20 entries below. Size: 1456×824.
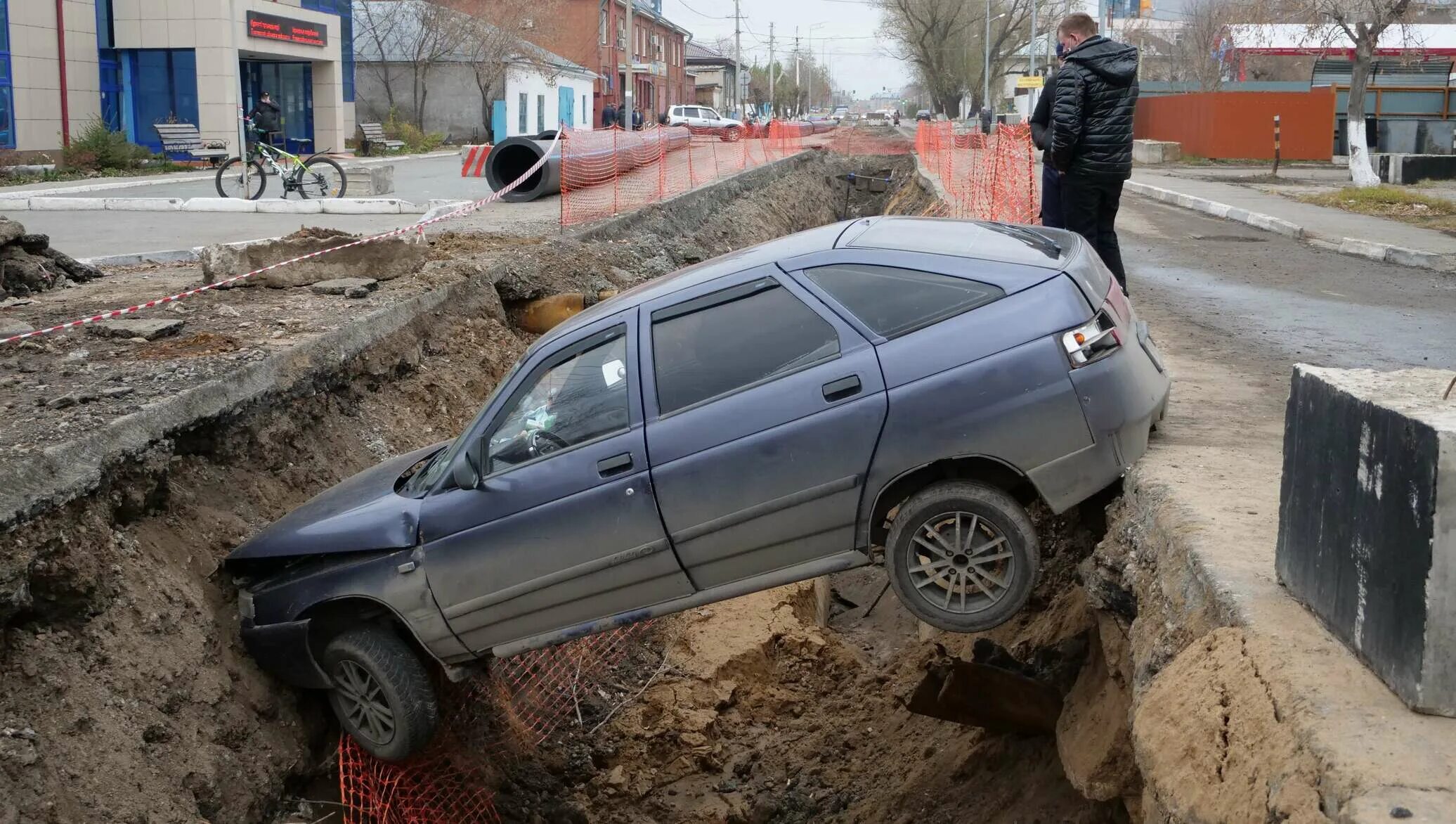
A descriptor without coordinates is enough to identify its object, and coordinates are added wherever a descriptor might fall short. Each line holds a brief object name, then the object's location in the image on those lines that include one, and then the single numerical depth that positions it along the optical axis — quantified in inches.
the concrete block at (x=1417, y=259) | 507.5
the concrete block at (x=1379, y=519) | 104.5
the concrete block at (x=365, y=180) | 809.5
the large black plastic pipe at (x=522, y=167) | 678.5
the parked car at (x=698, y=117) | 2170.3
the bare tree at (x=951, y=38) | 3363.7
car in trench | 175.9
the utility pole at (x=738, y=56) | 3430.1
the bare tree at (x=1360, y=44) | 903.1
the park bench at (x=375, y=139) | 1517.7
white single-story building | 1852.9
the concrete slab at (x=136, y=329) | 290.2
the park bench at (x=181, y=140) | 1106.1
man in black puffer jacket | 283.7
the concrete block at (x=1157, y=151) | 1387.8
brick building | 2571.4
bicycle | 743.1
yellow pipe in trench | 434.0
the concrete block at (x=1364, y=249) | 543.8
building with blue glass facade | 1055.6
